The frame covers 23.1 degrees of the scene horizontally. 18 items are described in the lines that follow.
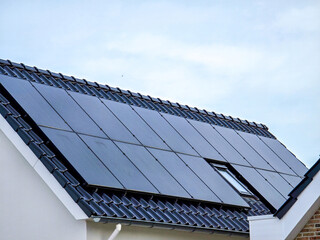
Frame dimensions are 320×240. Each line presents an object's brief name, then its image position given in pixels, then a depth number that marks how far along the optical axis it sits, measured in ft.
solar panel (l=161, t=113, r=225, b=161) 64.59
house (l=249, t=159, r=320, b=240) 46.03
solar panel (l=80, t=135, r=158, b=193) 52.49
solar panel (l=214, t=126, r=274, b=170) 68.95
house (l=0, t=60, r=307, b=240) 48.91
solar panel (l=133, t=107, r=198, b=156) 62.54
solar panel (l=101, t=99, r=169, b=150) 60.23
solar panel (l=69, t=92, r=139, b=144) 58.08
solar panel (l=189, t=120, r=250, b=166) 66.80
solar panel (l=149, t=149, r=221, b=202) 56.90
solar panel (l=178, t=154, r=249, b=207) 59.00
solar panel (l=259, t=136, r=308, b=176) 73.00
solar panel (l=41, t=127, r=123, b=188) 50.19
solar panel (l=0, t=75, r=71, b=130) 53.67
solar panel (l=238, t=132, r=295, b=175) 71.05
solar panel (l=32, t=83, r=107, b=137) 55.88
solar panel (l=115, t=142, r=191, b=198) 54.75
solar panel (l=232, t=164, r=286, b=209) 62.90
